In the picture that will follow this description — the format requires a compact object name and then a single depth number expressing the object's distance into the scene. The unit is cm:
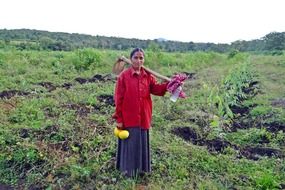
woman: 209
